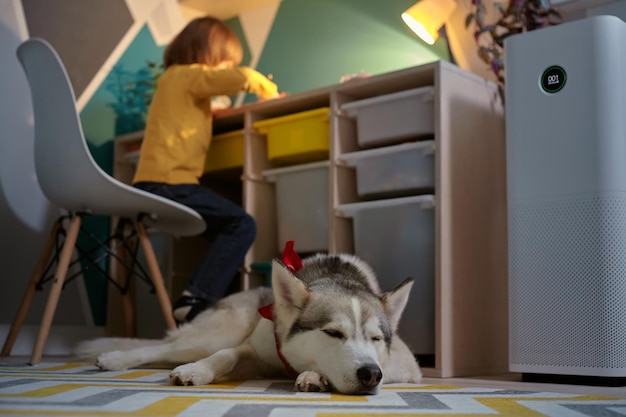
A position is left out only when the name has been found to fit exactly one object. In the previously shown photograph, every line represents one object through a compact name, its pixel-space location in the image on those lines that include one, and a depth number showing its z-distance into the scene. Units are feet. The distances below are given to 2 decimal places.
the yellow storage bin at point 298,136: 9.14
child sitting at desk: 9.14
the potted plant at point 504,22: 8.68
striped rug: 4.00
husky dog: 5.32
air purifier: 6.49
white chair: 7.63
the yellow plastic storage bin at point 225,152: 10.23
